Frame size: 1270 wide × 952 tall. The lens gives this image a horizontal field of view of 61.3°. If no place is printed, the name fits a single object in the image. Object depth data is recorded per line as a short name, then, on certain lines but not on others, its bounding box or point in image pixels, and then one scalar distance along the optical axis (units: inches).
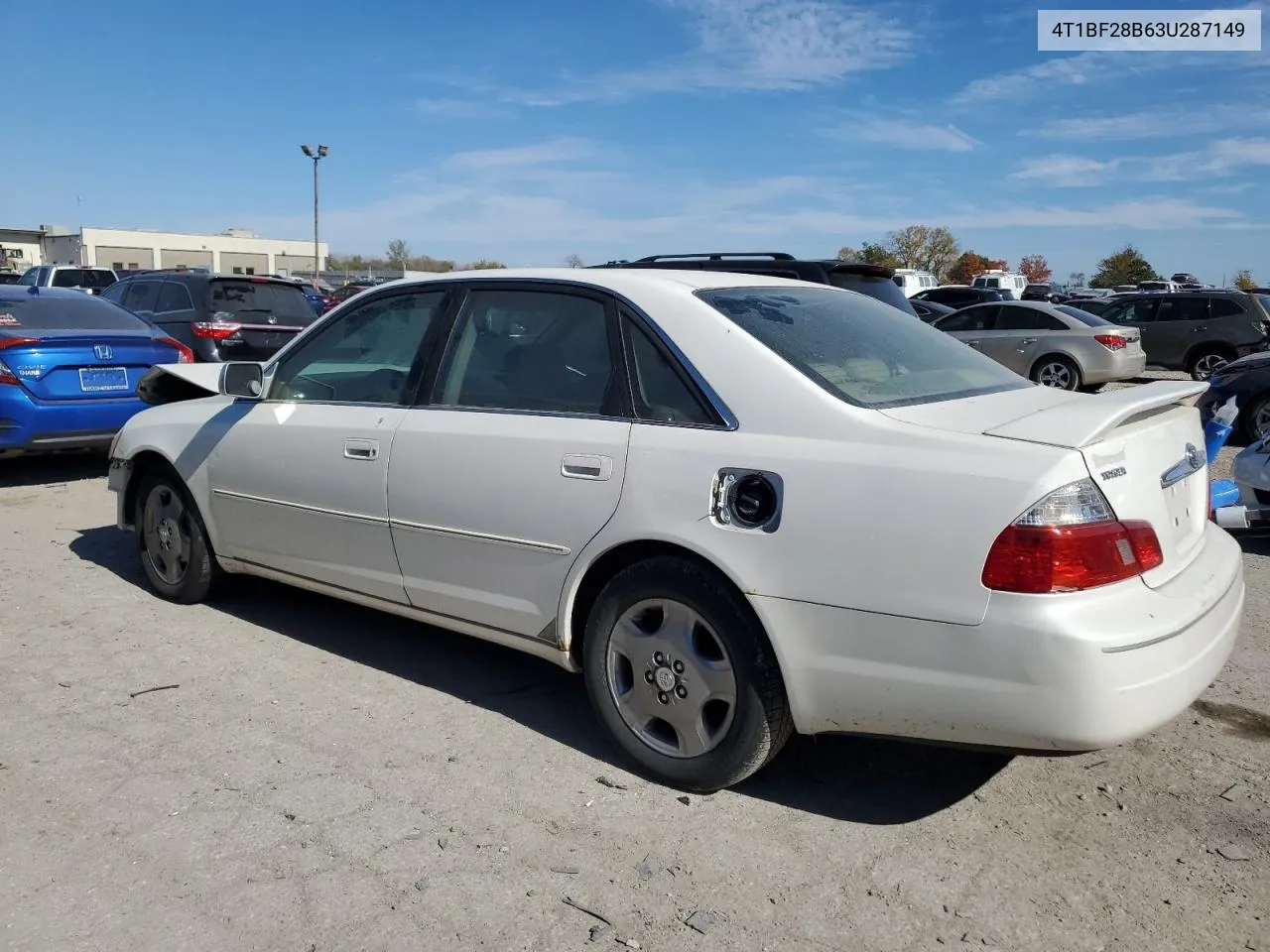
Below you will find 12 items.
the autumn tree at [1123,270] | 2753.4
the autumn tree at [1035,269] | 3248.0
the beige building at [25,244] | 2566.4
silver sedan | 635.5
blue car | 299.7
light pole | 1562.5
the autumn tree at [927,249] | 2620.6
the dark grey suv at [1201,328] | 706.8
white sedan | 107.6
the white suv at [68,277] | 1026.1
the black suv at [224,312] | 473.7
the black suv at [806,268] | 305.4
